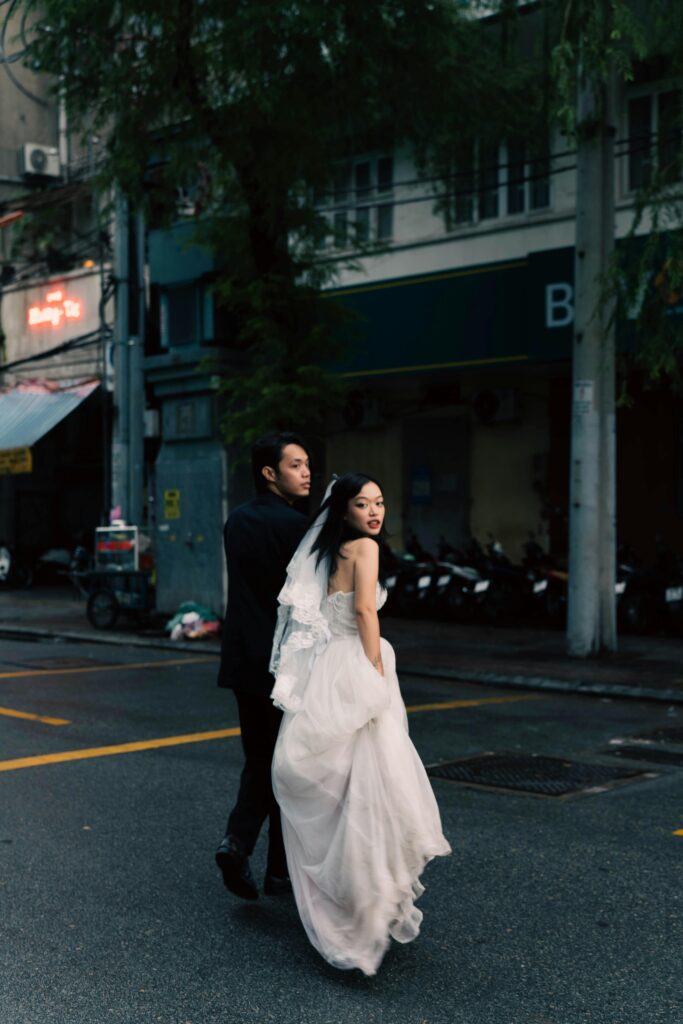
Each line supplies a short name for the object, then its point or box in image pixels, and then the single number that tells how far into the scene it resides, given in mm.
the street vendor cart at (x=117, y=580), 17172
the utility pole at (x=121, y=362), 19125
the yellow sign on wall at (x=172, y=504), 17750
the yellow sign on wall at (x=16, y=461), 22219
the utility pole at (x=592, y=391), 13383
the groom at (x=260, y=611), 5164
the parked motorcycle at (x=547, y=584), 16469
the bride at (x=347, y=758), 4367
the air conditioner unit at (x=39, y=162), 24859
